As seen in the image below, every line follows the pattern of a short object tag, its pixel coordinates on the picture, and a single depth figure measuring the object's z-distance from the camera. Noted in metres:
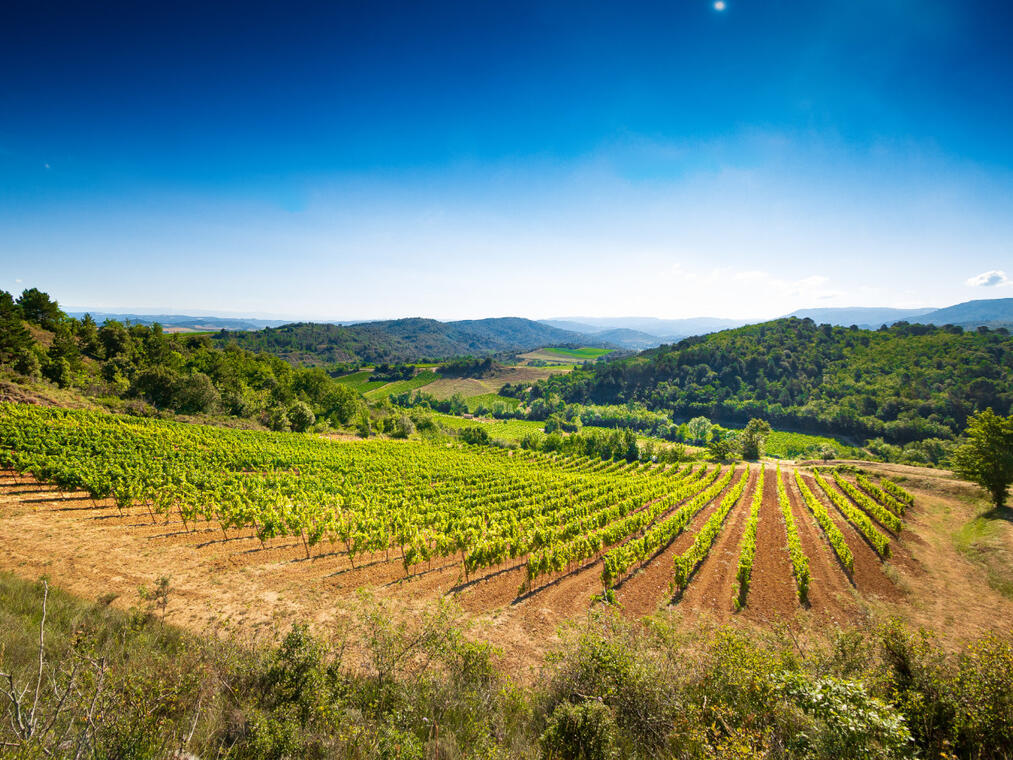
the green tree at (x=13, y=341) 42.84
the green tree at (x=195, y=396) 52.03
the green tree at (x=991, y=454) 27.52
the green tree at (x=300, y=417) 59.69
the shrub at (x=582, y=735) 7.14
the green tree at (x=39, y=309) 60.66
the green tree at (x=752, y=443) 65.75
